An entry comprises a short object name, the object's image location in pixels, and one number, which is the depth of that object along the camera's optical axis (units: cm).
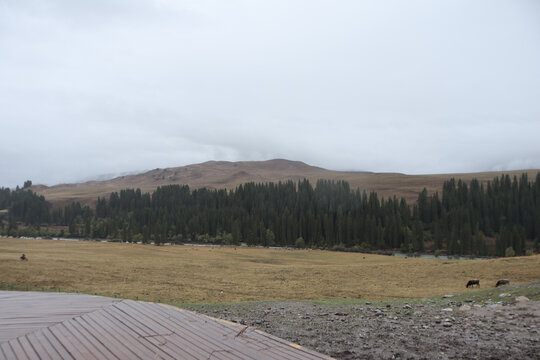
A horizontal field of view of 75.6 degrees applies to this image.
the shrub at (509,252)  8062
